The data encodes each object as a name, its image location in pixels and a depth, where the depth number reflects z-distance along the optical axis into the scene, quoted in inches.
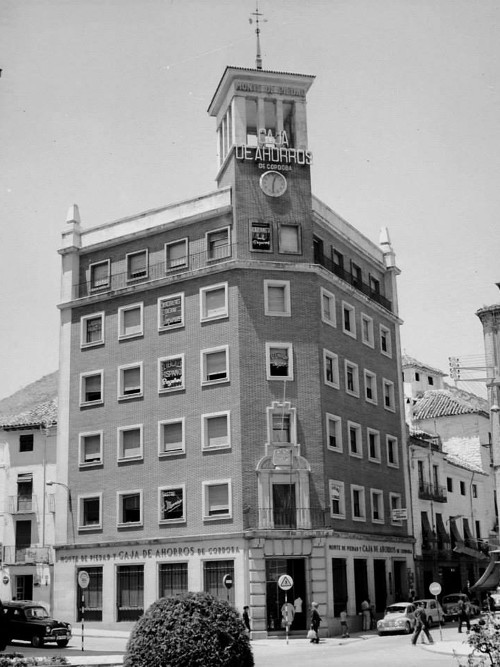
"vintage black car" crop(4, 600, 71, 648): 1624.0
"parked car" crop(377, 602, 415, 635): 1856.5
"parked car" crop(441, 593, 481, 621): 2164.7
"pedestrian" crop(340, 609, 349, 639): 1870.6
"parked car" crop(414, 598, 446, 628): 1925.4
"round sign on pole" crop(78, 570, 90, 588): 1601.9
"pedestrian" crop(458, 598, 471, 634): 1727.4
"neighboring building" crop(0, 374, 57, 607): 2298.2
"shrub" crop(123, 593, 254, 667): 615.8
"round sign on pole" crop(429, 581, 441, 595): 1646.2
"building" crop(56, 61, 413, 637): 1957.4
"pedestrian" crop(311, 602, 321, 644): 1760.6
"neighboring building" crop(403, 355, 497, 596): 2618.1
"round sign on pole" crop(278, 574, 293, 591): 1690.5
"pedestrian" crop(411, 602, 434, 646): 1507.1
